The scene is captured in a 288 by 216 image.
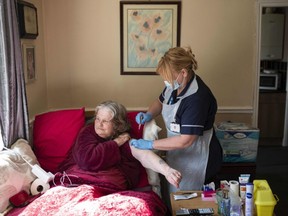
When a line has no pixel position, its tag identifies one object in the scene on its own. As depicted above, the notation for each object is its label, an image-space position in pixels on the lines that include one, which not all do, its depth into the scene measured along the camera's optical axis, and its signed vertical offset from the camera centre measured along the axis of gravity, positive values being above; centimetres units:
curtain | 213 -14
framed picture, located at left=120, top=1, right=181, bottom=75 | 293 +18
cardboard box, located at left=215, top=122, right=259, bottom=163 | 285 -71
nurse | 204 -42
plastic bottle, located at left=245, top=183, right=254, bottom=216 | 167 -69
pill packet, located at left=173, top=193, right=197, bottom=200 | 193 -77
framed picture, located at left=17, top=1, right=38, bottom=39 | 242 +25
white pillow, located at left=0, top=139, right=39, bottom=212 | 197 -67
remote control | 175 -78
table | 184 -78
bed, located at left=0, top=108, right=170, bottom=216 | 183 -76
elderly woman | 220 -63
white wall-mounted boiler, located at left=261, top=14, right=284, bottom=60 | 532 +26
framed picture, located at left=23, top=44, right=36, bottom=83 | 255 -5
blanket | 179 -77
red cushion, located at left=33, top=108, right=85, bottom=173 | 252 -57
